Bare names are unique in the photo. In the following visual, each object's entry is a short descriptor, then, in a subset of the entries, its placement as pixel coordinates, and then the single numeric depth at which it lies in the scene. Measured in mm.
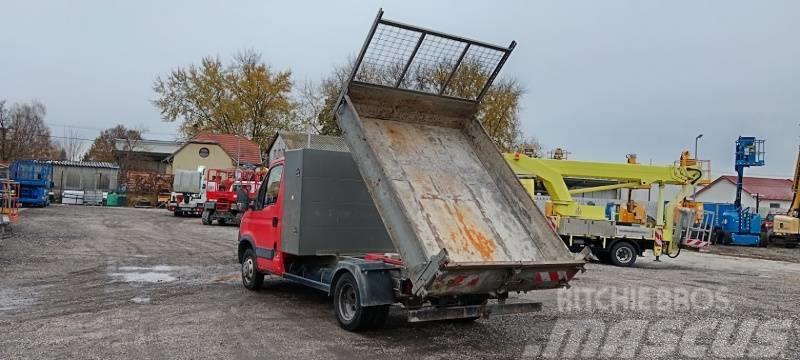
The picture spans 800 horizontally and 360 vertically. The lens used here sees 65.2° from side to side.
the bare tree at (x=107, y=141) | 70500
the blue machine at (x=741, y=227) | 30641
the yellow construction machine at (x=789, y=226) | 30078
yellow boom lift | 16734
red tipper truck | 6457
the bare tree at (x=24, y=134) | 49844
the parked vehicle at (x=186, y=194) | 33031
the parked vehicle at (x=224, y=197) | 27016
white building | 60100
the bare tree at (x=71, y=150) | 78312
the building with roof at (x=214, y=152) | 53062
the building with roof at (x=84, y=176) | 48969
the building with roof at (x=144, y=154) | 58875
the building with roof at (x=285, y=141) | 44281
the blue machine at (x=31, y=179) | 32125
